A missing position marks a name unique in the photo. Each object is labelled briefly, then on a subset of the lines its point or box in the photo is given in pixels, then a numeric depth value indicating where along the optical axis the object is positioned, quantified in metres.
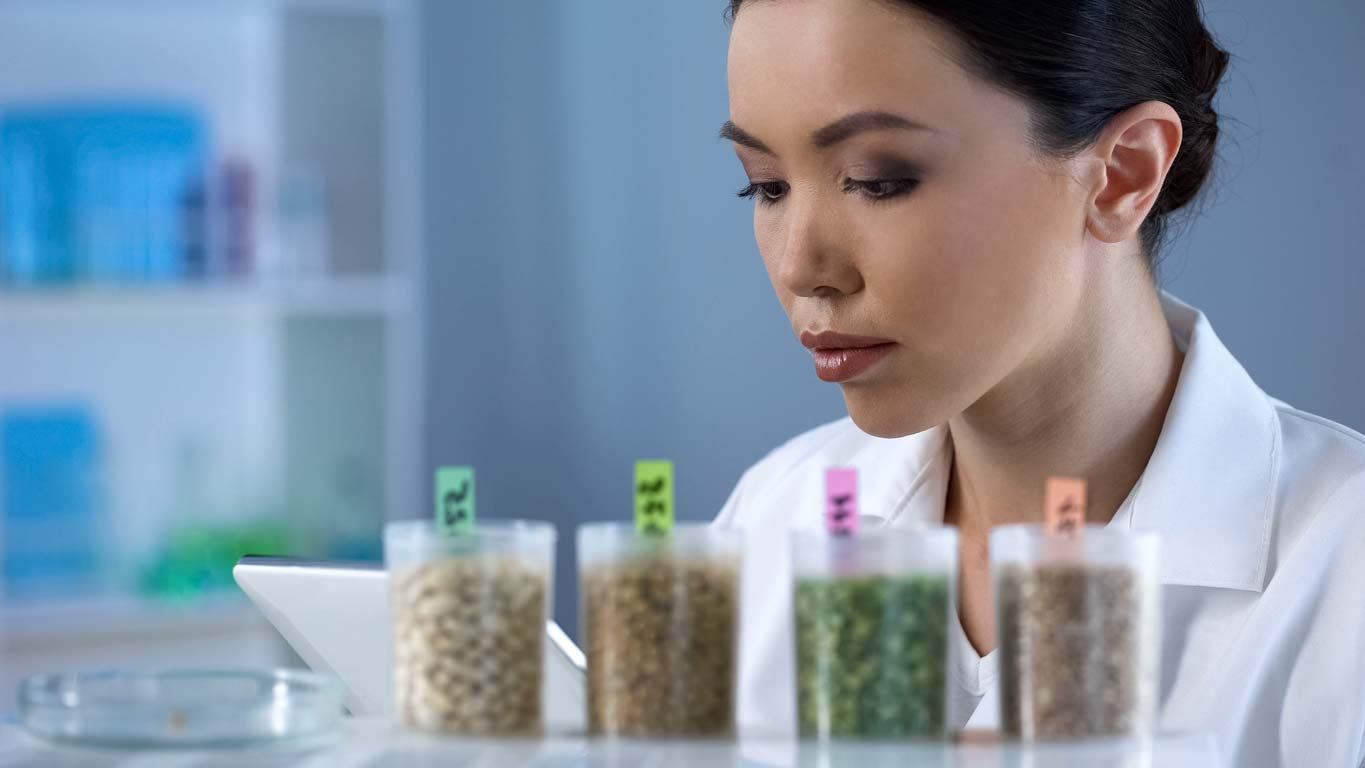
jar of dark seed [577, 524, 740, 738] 0.86
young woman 1.04
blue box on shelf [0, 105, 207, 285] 2.47
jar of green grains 0.85
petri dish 0.86
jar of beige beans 0.87
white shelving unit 2.68
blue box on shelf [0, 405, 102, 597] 2.50
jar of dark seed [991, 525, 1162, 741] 0.85
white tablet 0.95
